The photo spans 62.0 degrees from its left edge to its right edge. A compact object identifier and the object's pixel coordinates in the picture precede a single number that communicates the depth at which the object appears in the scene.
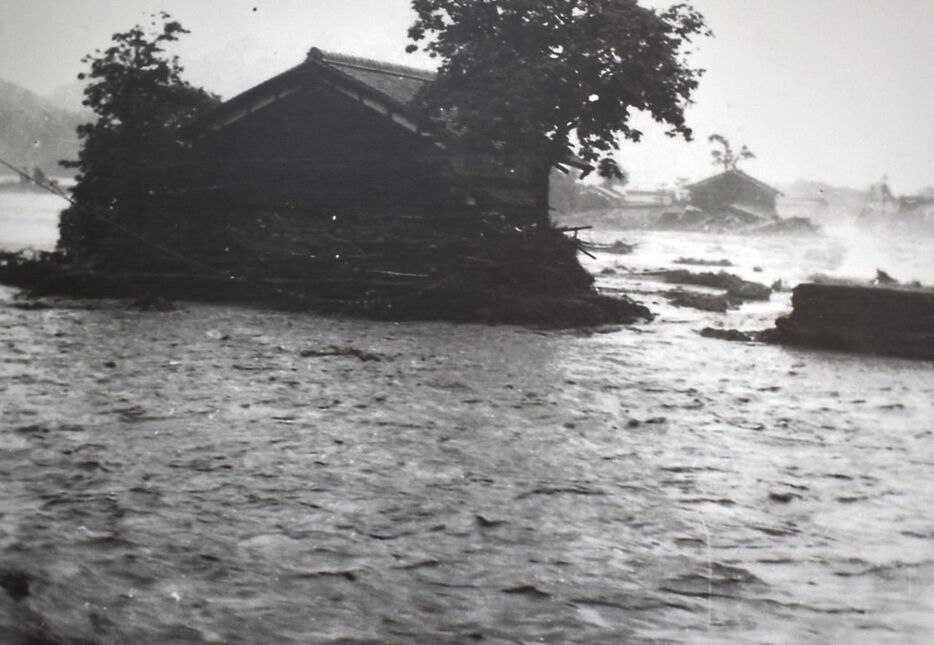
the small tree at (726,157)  29.56
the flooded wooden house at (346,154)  14.54
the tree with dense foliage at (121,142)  14.60
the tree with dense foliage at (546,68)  13.56
